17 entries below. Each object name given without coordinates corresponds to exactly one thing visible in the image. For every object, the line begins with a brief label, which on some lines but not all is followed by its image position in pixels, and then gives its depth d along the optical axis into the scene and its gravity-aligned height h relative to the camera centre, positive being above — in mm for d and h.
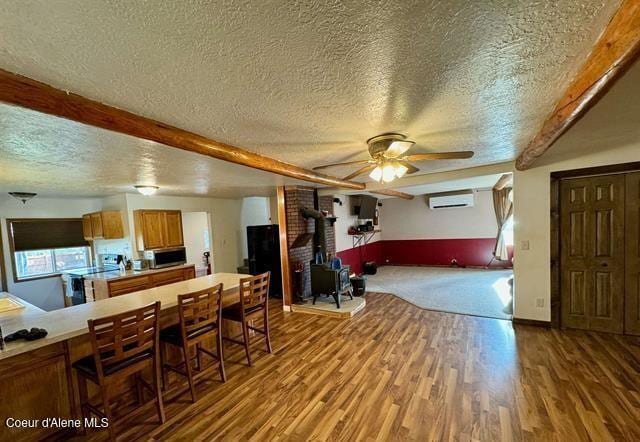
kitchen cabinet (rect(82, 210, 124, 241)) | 4893 -77
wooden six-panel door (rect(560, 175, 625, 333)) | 3158 -731
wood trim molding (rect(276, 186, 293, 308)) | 4754 -720
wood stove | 4438 -1268
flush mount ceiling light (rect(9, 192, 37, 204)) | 3833 +451
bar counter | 1784 -1047
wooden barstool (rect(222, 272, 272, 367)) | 2908 -1090
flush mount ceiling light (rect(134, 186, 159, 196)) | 3916 +444
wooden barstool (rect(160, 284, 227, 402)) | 2320 -1052
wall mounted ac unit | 7246 +65
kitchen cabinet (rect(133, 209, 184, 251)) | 4957 -215
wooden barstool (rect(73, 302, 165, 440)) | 1811 -1002
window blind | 4750 -187
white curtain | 6840 -425
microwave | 4889 -771
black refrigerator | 5664 -888
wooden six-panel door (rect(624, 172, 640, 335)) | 3057 -734
